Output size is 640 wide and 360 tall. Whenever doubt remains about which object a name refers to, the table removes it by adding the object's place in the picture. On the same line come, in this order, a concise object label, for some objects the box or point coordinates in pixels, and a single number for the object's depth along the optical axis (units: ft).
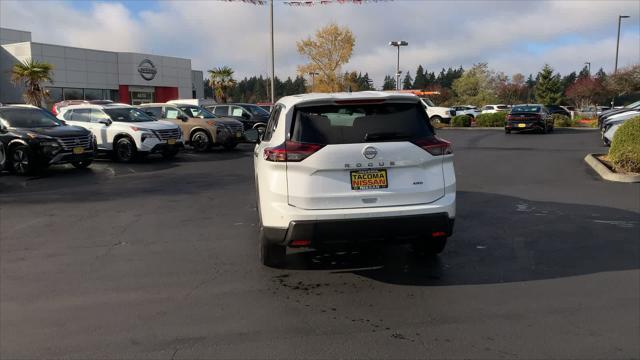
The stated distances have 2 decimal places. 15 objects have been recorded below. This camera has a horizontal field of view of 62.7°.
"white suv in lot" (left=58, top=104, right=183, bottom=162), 50.01
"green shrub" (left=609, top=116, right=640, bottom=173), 36.27
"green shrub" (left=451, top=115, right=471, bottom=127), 110.83
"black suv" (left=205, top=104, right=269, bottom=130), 75.97
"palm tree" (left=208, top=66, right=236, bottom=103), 172.04
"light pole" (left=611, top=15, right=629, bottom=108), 149.59
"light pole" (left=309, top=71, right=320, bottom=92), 154.81
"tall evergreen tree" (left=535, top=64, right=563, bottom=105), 225.56
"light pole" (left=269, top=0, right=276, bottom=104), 86.74
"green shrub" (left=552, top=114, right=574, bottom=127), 107.24
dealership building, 130.00
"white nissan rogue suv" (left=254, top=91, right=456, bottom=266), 15.23
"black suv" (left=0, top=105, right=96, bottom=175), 41.45
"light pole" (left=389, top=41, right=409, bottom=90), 135.74
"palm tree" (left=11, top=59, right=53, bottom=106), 104.17
